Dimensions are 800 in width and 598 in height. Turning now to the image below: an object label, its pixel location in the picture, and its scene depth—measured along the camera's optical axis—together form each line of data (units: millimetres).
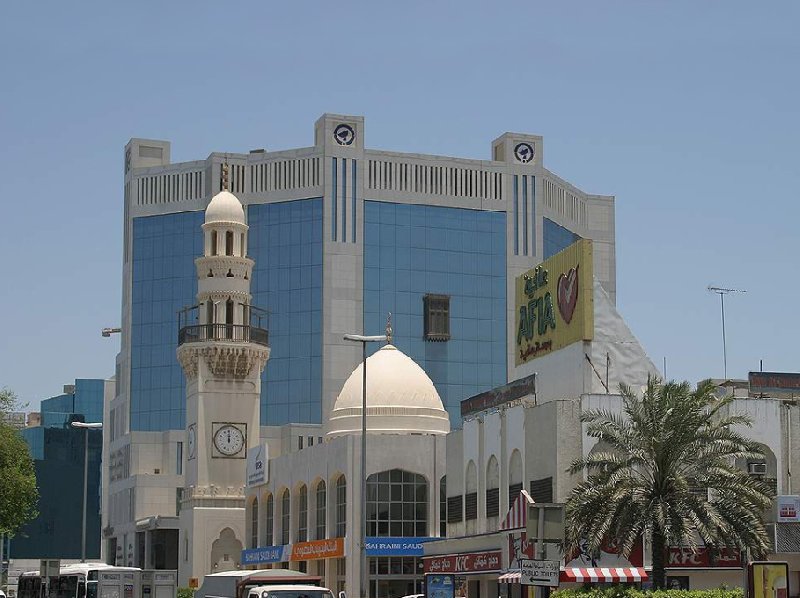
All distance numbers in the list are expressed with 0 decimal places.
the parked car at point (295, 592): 35625
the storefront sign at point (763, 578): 27875
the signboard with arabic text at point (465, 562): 53719
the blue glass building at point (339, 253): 112625
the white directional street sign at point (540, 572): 23000
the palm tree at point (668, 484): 43406
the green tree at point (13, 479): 65188
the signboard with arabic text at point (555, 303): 52750
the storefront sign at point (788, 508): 49031
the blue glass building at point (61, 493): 156250
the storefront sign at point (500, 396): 54188
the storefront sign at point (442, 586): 44844
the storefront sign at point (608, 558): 47266
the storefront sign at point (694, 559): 48938
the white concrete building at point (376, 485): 67000
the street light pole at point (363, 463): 48562
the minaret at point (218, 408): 80938
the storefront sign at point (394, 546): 66688
